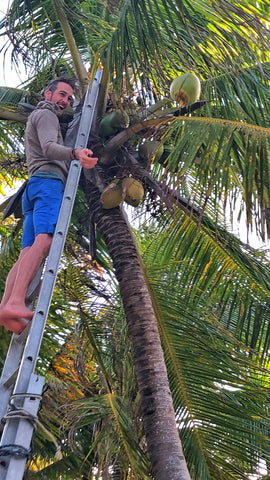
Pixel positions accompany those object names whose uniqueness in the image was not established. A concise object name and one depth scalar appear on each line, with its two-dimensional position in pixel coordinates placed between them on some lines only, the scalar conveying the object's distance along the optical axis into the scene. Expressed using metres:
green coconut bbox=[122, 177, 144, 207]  3.77
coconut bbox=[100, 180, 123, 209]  3.82
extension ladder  2.25
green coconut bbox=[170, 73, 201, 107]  3.60
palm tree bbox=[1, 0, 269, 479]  3.56
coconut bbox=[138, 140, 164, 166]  3.95
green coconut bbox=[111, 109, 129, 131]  4.04
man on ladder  3.04
